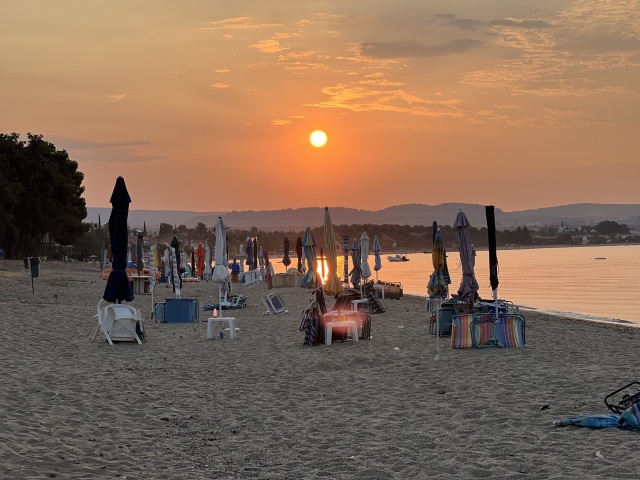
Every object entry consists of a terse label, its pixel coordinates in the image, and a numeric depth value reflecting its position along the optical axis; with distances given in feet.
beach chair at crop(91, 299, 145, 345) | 49.85
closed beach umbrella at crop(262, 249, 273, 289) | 110.21
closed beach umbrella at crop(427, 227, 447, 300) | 57.88
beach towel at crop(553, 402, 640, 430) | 25.99
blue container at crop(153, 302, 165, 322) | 67.77
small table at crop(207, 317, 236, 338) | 55.31
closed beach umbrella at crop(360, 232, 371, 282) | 94.43
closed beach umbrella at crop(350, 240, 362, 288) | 92.27
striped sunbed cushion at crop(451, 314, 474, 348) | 48.01
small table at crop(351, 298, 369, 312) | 67.61
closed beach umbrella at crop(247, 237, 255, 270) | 146.30
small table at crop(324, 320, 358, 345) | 51.67
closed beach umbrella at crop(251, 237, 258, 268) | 140.36
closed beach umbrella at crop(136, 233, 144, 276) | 100.67
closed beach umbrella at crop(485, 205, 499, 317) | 49.90
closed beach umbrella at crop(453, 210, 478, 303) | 53.98
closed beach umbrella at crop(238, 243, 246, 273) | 160.09
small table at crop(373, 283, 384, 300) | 101.87
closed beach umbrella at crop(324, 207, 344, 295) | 59.00
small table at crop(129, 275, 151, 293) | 111.30
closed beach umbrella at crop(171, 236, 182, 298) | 76.76
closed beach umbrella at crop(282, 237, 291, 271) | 149.93
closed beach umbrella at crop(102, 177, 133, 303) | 49.70
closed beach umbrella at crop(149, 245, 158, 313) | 71.15
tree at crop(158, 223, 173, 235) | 594.65
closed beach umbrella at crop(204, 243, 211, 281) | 143.45
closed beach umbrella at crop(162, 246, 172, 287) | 113.63
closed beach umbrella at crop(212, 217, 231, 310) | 61.36
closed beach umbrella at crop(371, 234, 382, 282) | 106.69
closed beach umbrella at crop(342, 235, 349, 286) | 93.76
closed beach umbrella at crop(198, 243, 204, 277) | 150.68
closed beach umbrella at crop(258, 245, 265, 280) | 142.77
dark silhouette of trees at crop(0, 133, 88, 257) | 188.96
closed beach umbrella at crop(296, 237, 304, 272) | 140.05
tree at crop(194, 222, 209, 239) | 645.92
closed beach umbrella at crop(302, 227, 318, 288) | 68.59
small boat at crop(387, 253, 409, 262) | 468.34
